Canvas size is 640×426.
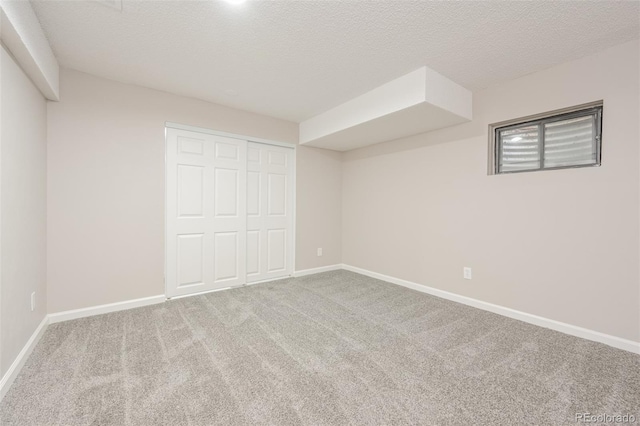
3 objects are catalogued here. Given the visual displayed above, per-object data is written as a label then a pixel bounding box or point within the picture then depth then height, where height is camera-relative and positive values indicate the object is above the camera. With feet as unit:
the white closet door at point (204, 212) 10.62 -0.20
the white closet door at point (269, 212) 12.81 -0.19
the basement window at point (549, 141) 7.76 +2.22
